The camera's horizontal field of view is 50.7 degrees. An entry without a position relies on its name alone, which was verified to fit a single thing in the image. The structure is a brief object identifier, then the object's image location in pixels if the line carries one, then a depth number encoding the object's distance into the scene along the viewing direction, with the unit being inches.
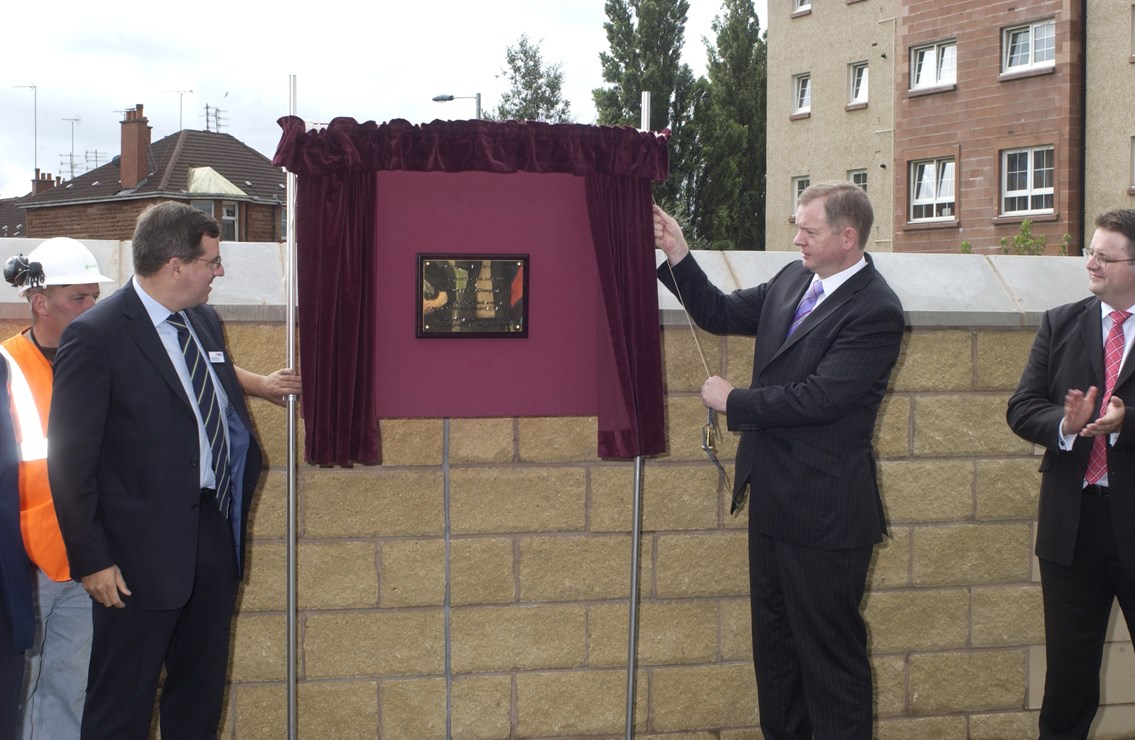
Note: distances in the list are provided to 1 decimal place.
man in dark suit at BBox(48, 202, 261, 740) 116.0
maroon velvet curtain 134.6
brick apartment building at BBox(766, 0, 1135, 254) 890.7
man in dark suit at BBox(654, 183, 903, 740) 133.4
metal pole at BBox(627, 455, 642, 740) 148.9
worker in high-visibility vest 130.9
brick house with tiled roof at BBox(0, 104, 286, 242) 1873.8
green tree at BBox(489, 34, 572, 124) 1600.6
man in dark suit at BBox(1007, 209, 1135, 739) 137.3
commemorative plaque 139.1
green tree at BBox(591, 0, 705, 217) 1398.9
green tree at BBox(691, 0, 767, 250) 1396.4
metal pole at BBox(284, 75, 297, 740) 134.6
